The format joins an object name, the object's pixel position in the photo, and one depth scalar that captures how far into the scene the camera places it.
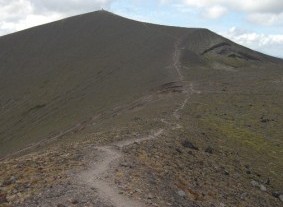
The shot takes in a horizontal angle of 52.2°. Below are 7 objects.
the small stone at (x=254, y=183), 18.84
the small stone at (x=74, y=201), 12.18
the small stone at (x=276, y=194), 18.54
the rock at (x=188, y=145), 21.03
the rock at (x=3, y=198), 12.61
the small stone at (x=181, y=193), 14.52
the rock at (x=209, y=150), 21.31
